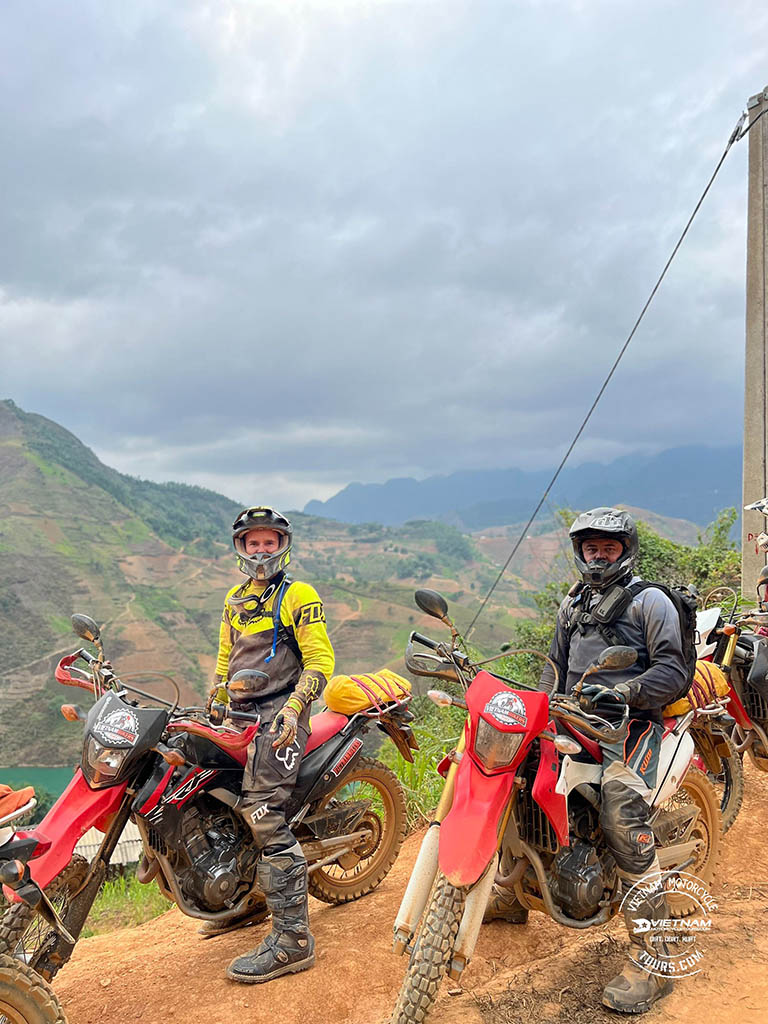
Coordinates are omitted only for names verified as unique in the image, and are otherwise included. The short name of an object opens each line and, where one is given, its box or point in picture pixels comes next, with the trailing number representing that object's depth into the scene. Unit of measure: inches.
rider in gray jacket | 132.7
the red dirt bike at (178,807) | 131.5
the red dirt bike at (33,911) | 108.0
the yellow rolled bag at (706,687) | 167.6
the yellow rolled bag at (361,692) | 184.5
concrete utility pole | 389.7
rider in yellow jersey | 154.0
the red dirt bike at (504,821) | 119.7
